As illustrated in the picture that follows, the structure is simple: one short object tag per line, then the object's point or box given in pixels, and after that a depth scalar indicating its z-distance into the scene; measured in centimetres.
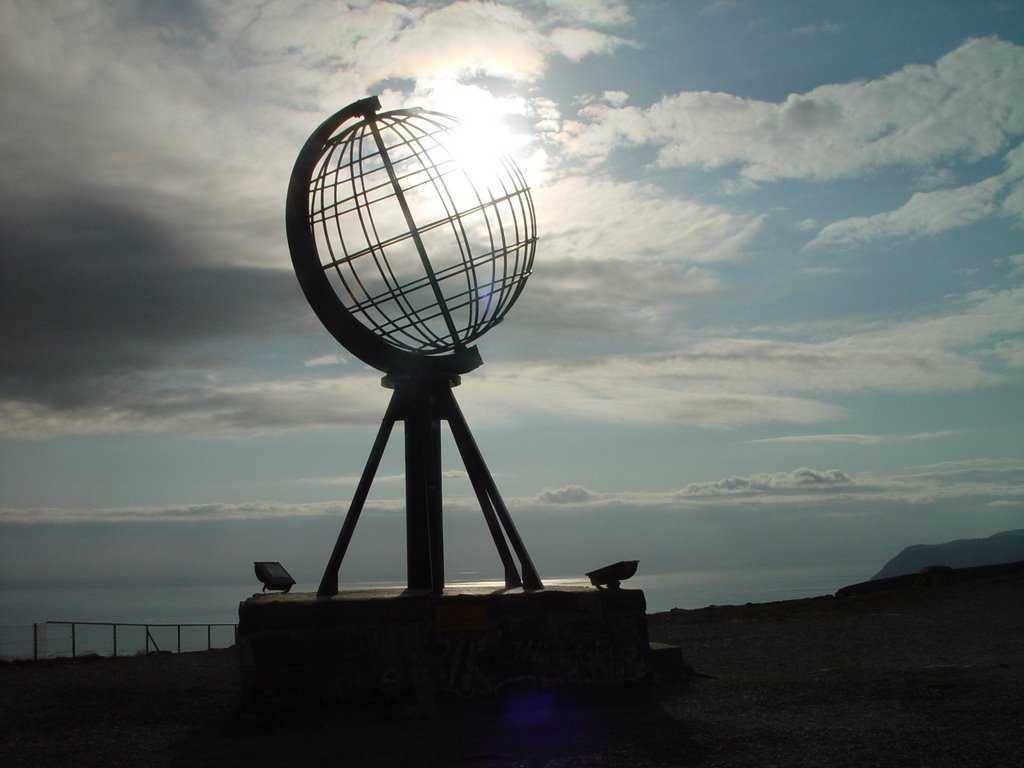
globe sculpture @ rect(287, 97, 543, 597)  959
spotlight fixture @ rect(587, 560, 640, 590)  904
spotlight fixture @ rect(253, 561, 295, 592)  978
